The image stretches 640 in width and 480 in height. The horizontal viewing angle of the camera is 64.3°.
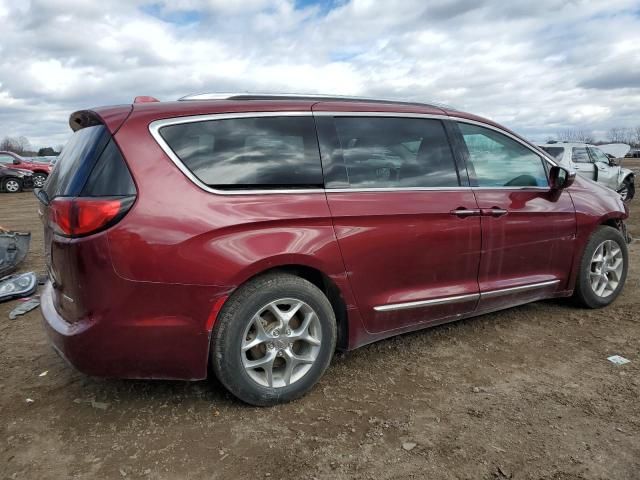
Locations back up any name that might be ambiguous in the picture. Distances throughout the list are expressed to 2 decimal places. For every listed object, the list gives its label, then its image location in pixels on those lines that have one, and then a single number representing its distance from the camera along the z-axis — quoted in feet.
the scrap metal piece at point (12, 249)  18.26
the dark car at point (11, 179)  63.87
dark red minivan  8.02
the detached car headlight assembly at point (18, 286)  16.05
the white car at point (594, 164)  40.50
